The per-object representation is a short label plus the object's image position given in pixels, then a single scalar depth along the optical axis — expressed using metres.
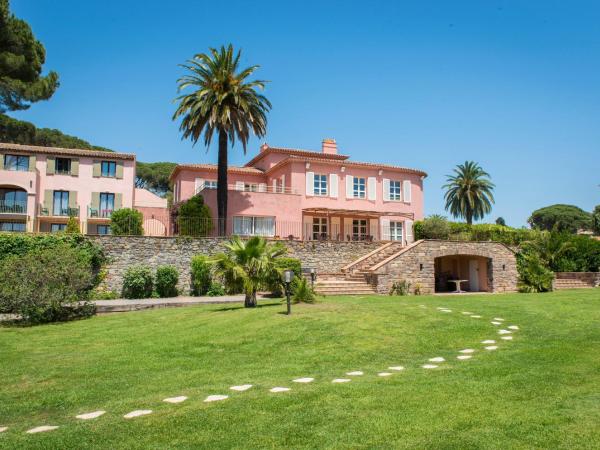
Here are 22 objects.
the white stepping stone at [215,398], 6.49
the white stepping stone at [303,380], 7.55
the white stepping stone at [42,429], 5.51
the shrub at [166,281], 23.66
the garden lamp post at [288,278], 14.32
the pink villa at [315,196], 32.97
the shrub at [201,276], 24.27
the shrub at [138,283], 23.23
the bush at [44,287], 16.64
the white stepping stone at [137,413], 5.88
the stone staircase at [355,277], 23.57
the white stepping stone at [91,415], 5.99
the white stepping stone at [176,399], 6.55
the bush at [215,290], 24.17
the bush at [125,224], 27.19
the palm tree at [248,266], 16.39
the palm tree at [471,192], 53.03
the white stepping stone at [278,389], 6.91
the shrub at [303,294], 17.11
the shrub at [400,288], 24.58
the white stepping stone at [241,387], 7.11
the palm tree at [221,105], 29.22
